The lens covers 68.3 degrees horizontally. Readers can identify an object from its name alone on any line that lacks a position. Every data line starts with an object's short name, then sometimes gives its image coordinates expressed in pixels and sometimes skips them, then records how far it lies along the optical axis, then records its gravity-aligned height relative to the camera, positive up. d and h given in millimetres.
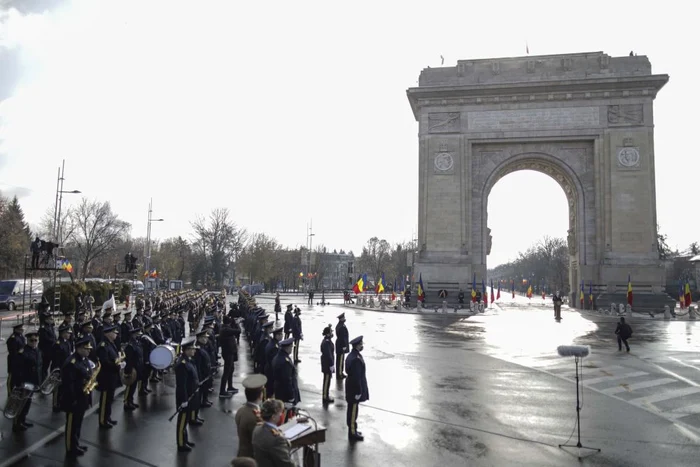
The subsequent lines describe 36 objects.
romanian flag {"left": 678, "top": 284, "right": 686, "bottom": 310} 40200 -1105
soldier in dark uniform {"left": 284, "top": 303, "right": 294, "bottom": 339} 18406 -1687
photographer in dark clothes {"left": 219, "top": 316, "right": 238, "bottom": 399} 11516 -1883
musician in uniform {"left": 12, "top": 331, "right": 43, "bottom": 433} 9391 -1749
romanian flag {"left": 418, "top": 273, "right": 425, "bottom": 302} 41062 -1116
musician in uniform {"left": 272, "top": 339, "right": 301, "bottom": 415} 8102 -1588
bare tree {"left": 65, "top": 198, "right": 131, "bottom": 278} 57562 +5679
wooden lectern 5043 -1604
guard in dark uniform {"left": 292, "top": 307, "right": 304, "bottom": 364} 17741 -1736
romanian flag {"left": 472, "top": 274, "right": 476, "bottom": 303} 39991 -644
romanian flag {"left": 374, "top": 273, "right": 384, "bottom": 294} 45456 -762
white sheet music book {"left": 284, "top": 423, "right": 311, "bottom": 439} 4975 -1512
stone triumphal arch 41219 +10835
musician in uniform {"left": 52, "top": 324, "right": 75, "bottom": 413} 10781 -1651
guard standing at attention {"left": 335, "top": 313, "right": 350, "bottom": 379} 13977 -1848
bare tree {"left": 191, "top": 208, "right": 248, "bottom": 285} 78688 +4761
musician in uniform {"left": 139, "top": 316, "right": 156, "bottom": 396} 11478 -2036
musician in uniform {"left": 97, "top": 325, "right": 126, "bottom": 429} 9219 -1955
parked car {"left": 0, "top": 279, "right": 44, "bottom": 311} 35312 -1791
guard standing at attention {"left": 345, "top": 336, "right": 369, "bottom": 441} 8508 -1862
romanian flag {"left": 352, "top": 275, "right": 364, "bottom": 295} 43906 -705
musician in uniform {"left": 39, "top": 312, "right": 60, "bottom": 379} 12070 -1686
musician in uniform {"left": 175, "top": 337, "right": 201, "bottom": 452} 7836 -1804
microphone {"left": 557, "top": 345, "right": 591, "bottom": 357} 8797 -1149
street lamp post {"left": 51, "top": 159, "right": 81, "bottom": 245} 29922 +4725
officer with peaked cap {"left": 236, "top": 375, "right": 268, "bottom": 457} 5102 -1404
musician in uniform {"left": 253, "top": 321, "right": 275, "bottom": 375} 10981 -1633
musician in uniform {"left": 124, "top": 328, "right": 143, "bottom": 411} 10391 -1885
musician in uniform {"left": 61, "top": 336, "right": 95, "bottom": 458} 7652 -1865
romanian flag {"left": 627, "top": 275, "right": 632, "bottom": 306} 37562 -651
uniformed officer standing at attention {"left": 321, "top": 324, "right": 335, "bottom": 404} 11156 -1875
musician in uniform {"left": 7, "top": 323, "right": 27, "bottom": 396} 9711 -1457
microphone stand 8125 -2577
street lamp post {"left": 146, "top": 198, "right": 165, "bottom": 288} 52562 +5343
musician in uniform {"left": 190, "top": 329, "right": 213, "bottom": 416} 9620 -1787
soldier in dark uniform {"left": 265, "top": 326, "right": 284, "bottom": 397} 8898 -1506
